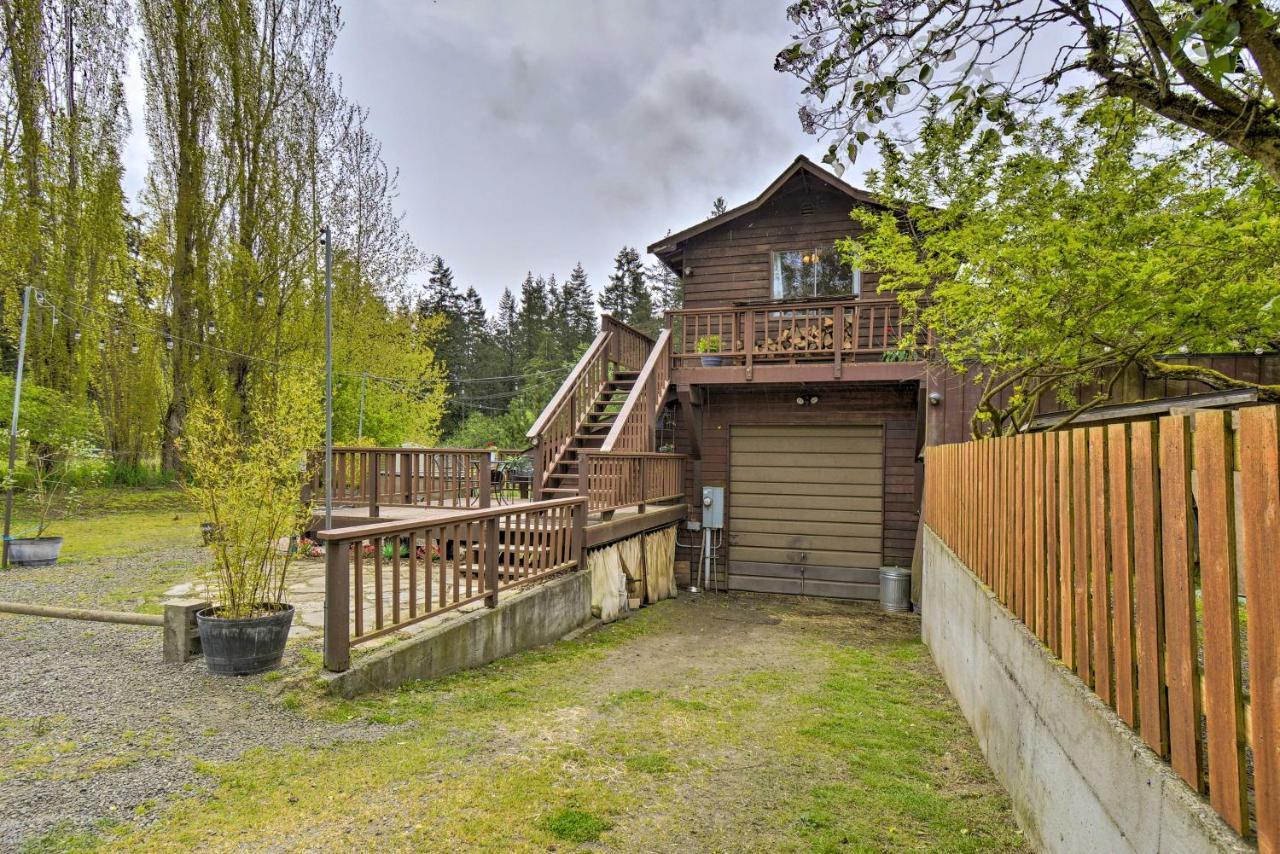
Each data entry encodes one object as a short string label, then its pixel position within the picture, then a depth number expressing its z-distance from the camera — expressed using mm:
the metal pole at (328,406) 6508
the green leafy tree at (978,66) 2244
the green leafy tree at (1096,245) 4539
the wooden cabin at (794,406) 9172
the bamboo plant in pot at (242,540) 4020
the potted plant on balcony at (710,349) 9297
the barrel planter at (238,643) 3980
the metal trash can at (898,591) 8984
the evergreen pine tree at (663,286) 37625
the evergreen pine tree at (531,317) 37969
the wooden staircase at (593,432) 8336
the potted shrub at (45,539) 7582
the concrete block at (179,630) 4241
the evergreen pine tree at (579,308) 39188
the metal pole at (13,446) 7418
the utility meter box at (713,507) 10109
